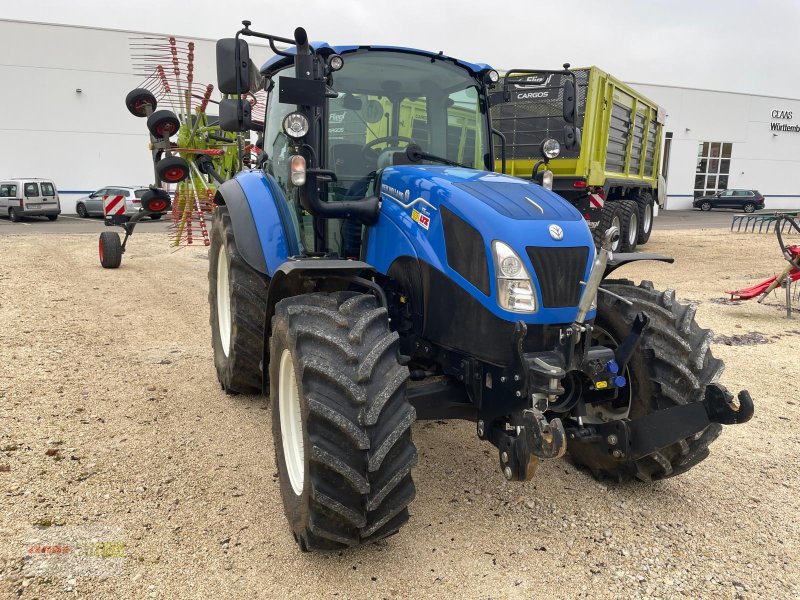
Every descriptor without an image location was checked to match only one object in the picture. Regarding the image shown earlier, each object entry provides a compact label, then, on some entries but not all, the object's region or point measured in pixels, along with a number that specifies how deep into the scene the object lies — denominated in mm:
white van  20766
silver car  22638
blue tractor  2453
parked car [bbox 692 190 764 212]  34062
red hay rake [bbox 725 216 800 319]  7293
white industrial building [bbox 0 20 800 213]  24203
